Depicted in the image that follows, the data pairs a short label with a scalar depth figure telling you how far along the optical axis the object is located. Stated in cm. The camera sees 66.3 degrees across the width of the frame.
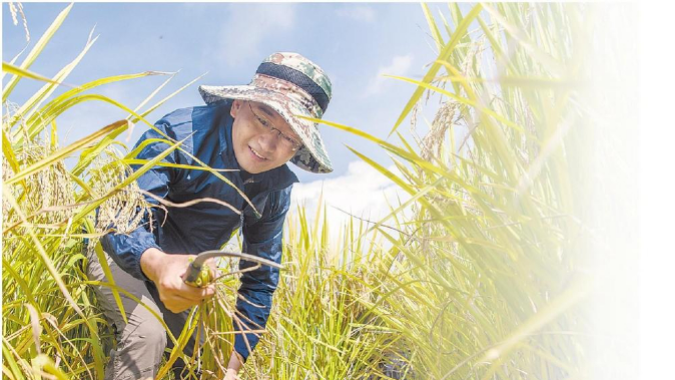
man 154
